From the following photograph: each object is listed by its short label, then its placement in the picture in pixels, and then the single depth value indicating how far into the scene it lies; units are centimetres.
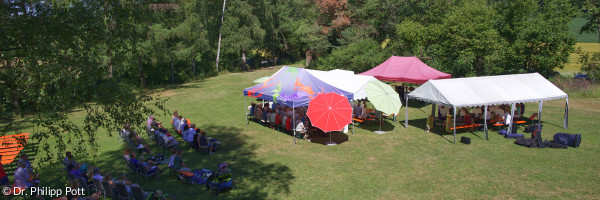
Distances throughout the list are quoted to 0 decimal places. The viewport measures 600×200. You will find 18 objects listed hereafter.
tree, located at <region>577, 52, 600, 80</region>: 2509
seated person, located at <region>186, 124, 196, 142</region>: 1309
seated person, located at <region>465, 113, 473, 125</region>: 1520
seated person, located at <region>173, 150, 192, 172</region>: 1030
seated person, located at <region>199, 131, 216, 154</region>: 1262
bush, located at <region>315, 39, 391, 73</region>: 2931
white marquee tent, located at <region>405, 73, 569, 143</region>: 1430
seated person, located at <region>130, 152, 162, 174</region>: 1002
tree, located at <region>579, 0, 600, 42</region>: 2891
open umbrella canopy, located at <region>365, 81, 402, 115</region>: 1458
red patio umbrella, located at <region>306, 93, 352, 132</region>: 1268
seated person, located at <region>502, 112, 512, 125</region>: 1502
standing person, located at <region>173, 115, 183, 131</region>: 1512
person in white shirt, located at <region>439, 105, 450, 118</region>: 1616
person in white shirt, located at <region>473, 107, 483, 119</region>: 1627
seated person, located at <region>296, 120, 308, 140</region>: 1429
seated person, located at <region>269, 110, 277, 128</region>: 1592
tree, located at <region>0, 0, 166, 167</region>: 614
